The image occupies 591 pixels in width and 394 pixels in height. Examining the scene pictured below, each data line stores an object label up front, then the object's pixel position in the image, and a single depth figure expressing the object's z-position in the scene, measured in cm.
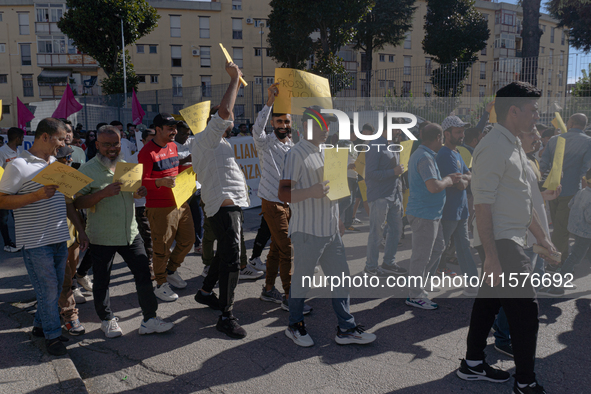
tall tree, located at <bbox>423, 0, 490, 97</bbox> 3578
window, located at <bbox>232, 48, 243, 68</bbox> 4406
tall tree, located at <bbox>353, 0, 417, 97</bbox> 3039
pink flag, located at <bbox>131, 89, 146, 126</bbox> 1548
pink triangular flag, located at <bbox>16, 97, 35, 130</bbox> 1359
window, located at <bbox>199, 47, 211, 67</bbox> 4397
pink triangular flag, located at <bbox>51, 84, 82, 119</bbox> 1378
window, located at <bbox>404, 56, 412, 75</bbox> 4681
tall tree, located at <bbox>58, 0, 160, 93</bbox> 2642
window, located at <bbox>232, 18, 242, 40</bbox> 4431
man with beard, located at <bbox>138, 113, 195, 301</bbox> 466
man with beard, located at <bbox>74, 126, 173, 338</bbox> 379
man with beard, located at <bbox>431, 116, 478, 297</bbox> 483
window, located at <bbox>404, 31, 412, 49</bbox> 4647
